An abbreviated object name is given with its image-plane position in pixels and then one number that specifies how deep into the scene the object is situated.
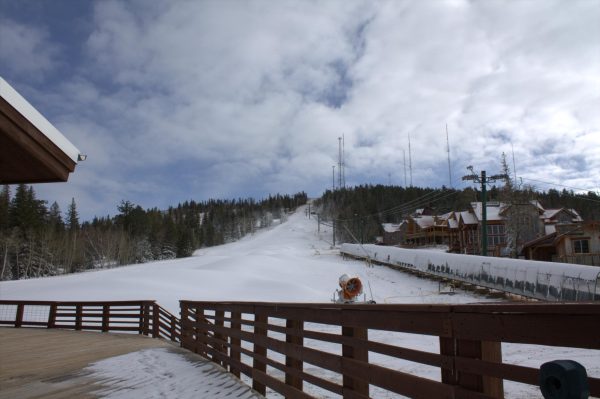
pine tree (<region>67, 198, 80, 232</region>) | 104.50
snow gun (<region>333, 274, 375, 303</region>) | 25.89
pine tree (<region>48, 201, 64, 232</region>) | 89.80
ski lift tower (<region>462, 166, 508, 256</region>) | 31.43
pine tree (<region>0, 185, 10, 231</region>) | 68.69
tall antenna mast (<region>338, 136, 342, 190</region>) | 103.62
